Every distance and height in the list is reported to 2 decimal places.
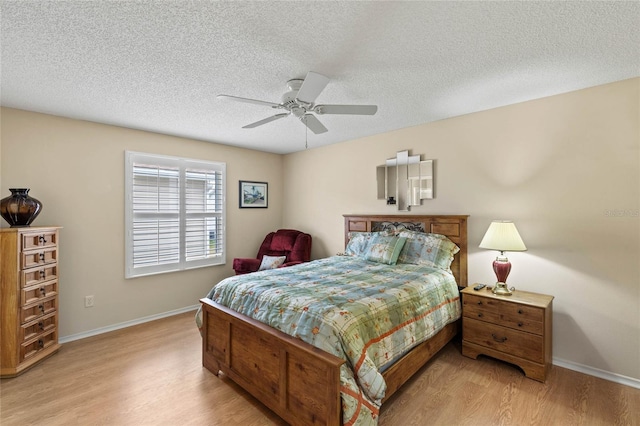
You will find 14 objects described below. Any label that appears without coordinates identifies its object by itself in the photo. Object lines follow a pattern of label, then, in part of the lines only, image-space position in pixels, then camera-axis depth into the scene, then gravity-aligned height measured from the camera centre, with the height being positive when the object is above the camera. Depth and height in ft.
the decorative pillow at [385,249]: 10.67 -1.40
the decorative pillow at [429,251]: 10.28 -1.40
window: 12.10 -0.10
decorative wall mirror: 11.67 +1.32
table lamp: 8.50 -0.94
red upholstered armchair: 14.66 -1.84
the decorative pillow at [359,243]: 11.96 -1.33
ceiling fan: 6.62 +2.81
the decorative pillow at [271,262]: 13.96 -2.42
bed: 5.41 -3.16
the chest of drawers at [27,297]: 8.12 -2.53
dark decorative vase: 8.57 +0.11
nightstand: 7.83 -3.32
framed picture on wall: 15.69 +0.95
